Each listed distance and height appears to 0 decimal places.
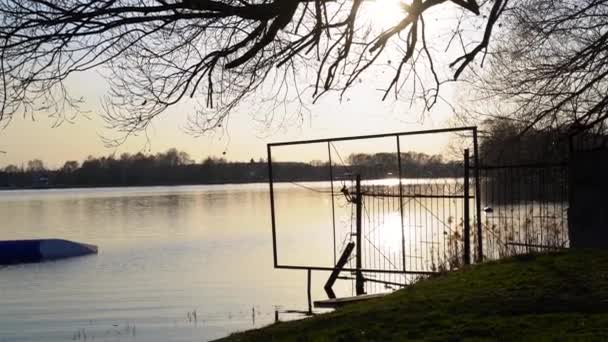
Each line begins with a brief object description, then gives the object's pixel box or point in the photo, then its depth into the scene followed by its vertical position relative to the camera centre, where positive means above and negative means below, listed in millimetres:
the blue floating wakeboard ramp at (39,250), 36250 -3119
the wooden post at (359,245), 15891 -1492
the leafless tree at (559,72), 14977 +2035
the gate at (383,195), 13750 -408
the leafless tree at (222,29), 9242 +1941
